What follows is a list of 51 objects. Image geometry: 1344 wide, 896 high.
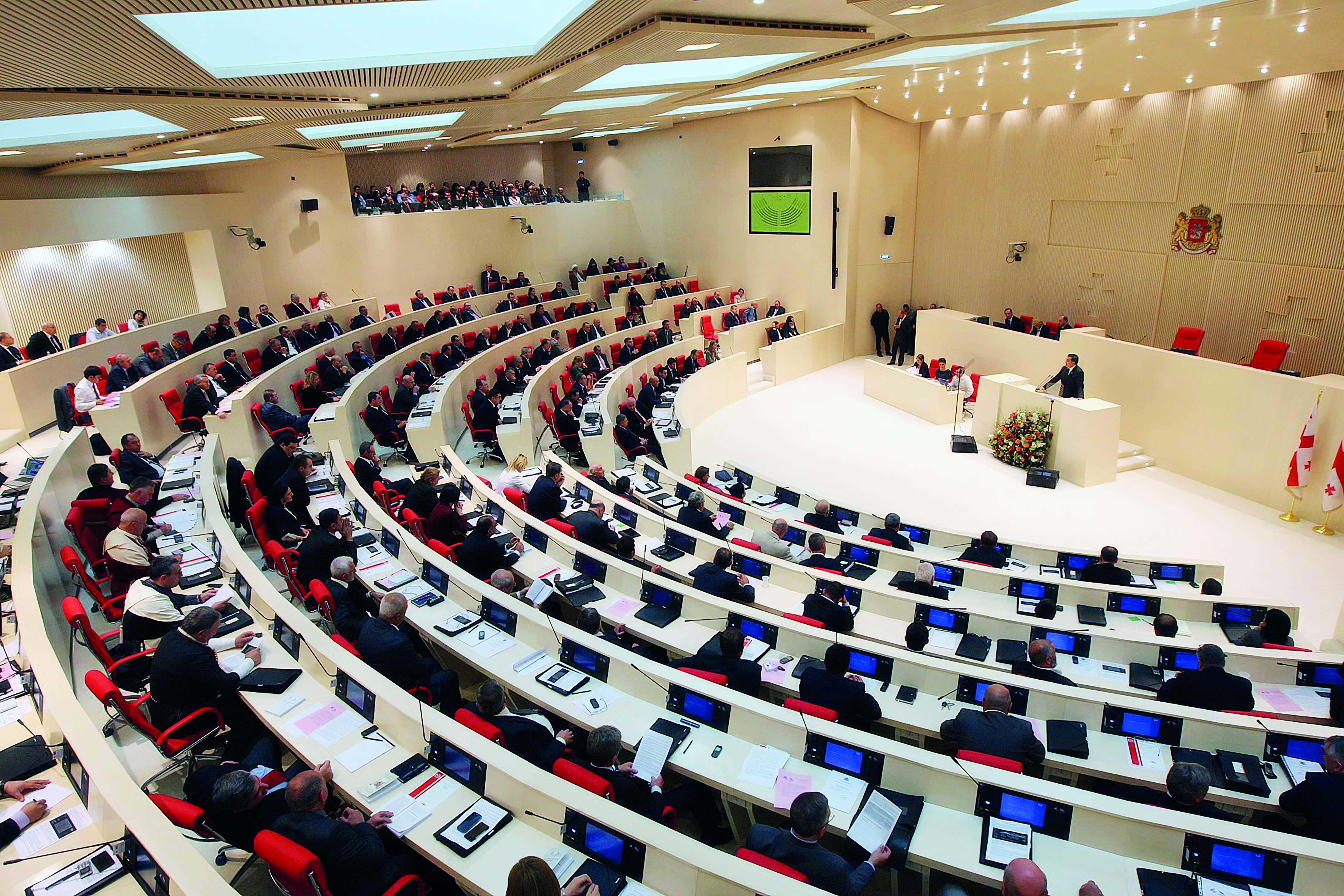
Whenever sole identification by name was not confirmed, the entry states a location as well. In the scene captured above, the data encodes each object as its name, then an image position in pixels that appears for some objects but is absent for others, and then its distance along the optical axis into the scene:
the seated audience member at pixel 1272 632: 5.82
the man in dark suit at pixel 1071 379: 12.11
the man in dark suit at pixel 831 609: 5.93
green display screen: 19.08
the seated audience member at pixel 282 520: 7.68
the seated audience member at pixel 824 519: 8.16
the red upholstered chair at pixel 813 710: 4.72
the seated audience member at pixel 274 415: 10.40
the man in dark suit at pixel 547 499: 8.09
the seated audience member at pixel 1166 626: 5.95
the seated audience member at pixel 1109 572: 6.95
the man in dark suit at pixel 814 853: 3.60
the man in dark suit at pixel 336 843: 3.65
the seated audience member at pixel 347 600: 5.67
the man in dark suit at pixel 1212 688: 4.95
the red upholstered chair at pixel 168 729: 4.72
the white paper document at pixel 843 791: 4.19
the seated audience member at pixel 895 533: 7.83
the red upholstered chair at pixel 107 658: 5.34
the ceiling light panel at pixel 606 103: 11.98
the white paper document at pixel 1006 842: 3.85
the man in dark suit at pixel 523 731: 4.54
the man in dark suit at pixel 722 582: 6.39
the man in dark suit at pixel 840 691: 4.83
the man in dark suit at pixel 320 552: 6.56
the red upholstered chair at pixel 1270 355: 12.09
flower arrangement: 11.90
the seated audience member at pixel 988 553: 7.34
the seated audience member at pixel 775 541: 7.36
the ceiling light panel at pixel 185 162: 13.72
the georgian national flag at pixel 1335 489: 9.38
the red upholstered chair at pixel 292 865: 3.49
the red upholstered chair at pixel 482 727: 4.57
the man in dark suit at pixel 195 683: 4.80
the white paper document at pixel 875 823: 3.99
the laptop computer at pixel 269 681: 5.04
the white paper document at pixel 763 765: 4.42
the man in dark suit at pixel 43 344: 11.91
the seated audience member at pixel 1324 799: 3.94
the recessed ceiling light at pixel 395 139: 14.30
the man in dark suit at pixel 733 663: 5.14
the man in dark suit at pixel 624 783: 4.17
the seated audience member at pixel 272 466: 8.58
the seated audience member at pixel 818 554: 7.10
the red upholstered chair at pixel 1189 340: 13.19
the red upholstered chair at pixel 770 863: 3.61
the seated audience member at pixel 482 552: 6.81
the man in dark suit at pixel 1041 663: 5.26
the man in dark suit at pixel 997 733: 4.52
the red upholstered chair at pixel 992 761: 4.32
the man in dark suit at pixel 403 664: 5.15
